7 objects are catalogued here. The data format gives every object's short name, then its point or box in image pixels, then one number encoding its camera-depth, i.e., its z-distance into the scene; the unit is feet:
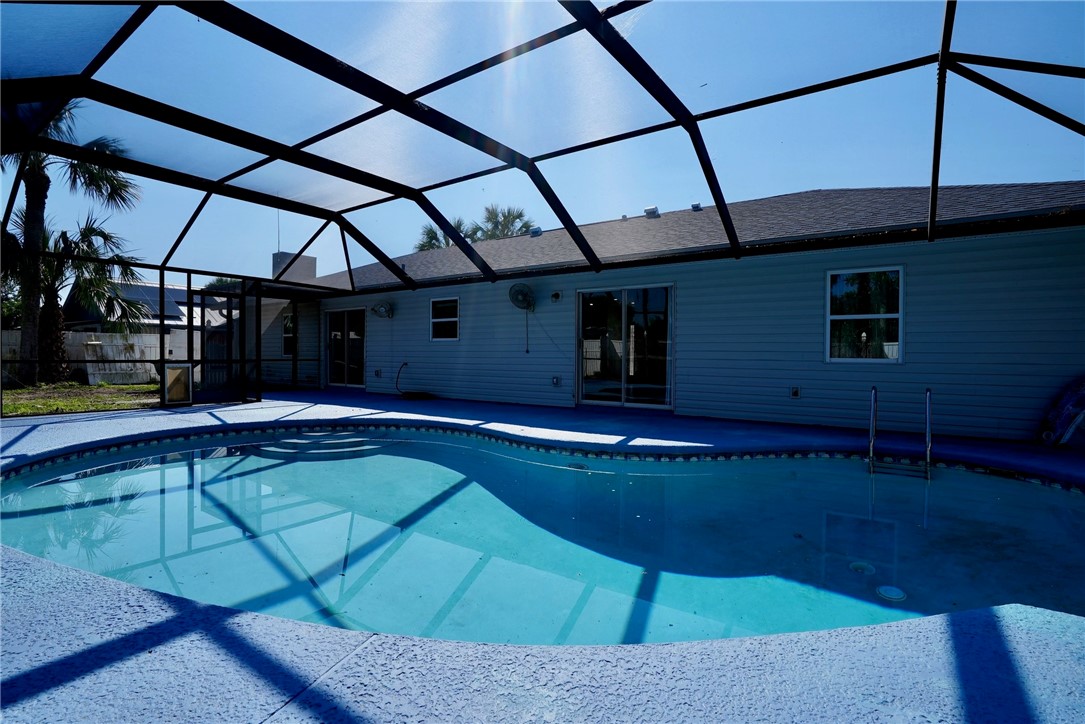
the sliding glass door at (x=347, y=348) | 41.98
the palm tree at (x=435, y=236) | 76.84
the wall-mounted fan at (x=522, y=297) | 31.17
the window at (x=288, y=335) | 47.73
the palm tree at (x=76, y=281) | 39.06
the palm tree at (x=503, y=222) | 83.05
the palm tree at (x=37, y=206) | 36.35
